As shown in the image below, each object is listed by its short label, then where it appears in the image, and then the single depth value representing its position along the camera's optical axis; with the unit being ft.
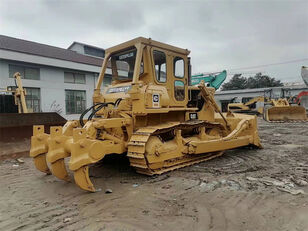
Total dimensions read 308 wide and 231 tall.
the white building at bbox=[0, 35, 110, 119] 48.85
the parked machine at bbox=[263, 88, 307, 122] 50.98
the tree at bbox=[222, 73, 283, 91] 152.97
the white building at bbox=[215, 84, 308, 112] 93.31
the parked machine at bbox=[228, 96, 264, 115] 75.59
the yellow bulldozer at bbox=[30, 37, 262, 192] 12.53
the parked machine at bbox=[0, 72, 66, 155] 20.70
